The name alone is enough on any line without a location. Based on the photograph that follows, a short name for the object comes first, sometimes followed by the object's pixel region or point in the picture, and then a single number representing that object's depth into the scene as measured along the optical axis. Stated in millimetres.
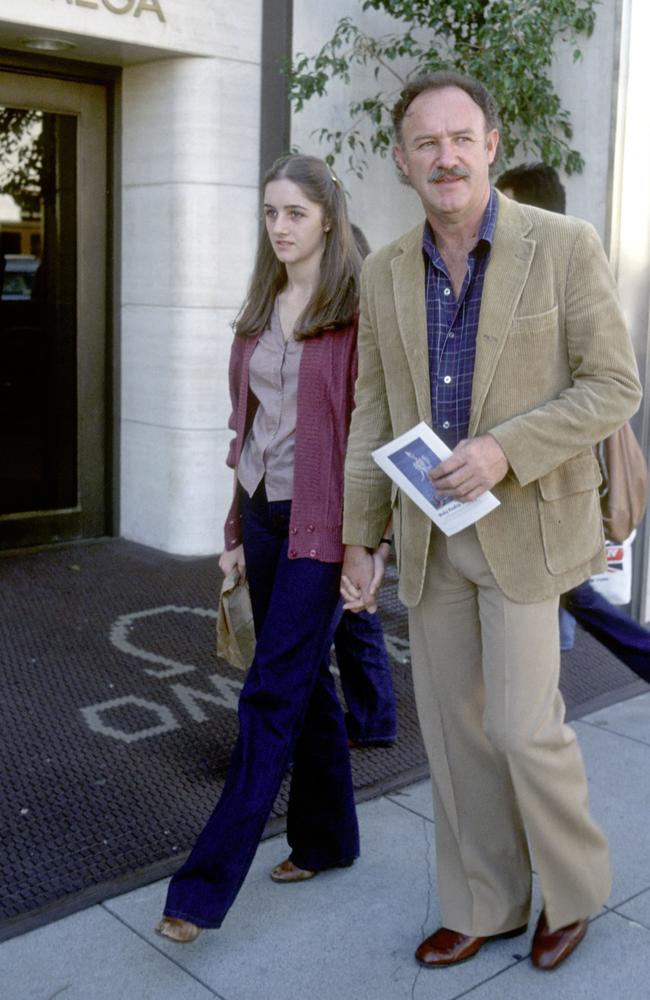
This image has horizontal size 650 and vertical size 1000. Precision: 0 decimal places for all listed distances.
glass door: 6398
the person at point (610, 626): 4367
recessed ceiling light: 5941
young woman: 3014
